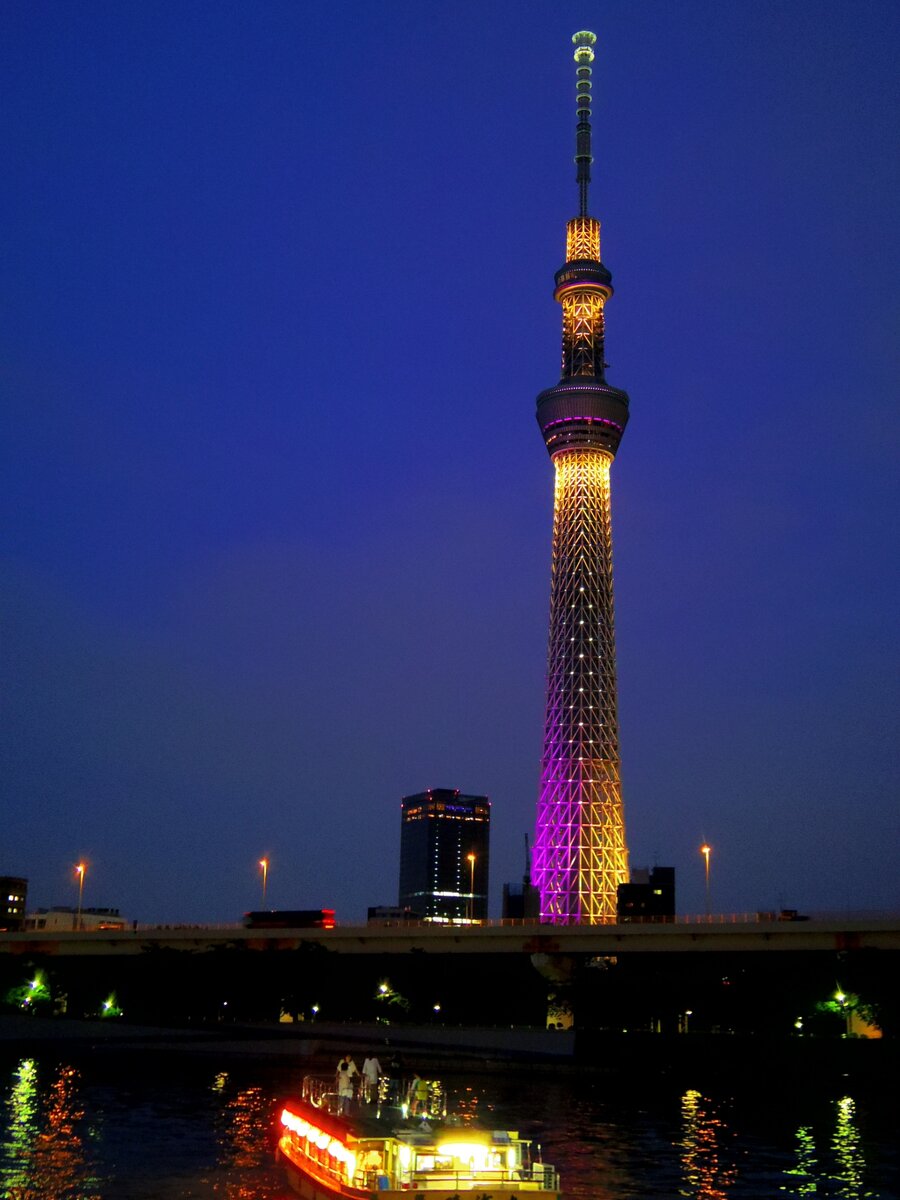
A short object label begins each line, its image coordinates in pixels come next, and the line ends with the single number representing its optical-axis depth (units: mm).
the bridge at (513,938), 126000
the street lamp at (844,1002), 128750
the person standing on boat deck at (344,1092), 53438
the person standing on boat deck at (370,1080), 55450
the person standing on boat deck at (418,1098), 53844
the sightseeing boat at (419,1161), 45125
